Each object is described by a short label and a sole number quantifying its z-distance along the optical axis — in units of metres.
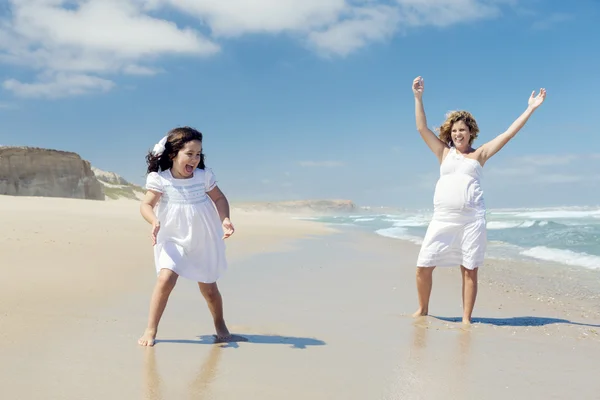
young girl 3.89
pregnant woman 4.80
